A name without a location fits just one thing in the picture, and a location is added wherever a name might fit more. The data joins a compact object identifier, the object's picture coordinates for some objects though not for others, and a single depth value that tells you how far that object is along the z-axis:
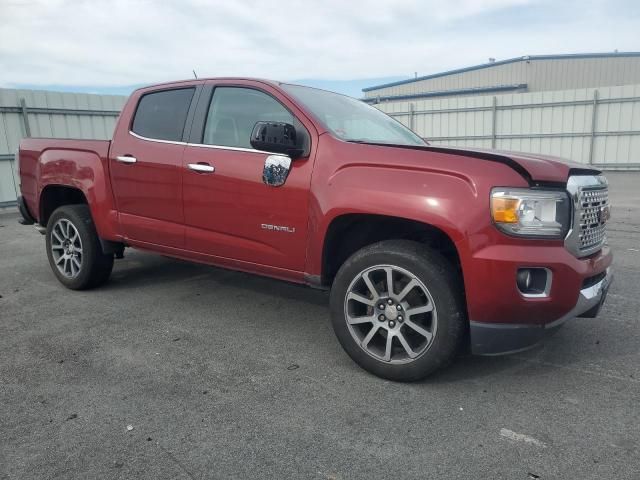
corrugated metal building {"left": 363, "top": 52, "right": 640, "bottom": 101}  33.31
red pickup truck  2.56
